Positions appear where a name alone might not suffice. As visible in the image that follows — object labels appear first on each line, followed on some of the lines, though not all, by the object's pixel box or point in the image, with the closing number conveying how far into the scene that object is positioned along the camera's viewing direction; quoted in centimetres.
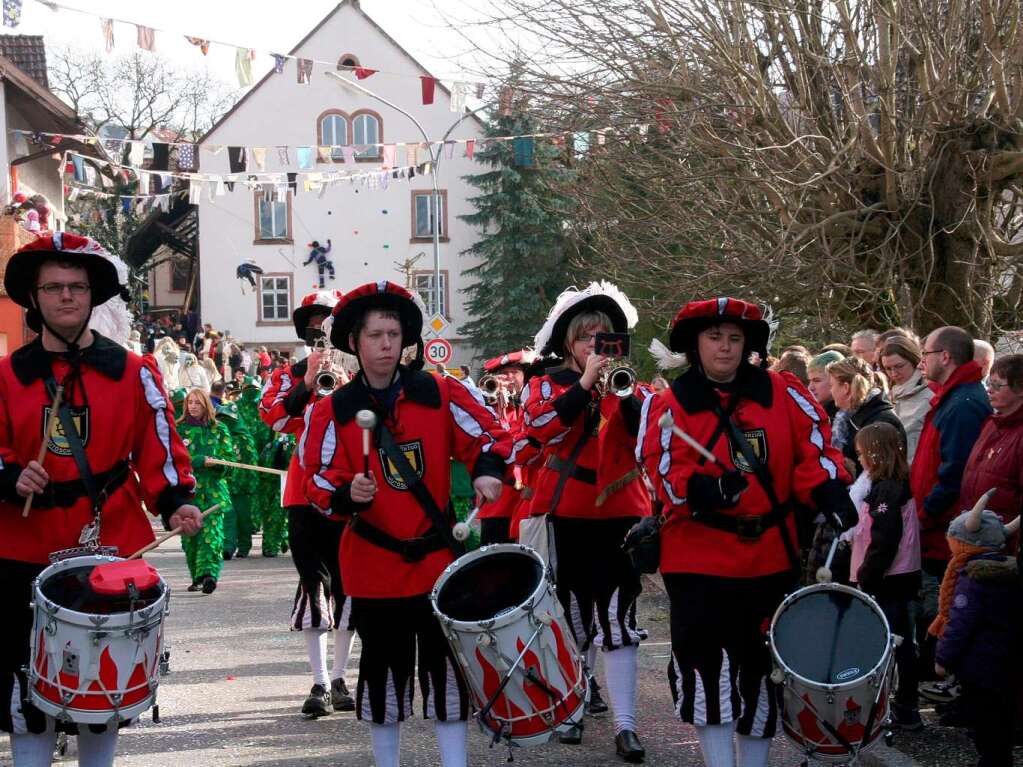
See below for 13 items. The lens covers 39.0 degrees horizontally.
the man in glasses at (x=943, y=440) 719
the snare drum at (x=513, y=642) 496
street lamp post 3154
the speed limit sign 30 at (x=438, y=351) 2600
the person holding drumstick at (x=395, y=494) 545
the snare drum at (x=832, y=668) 489
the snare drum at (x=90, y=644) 476
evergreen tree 4656
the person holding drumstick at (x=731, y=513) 526
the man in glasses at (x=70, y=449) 516
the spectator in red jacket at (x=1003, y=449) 656
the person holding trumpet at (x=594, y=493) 682
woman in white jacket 814
